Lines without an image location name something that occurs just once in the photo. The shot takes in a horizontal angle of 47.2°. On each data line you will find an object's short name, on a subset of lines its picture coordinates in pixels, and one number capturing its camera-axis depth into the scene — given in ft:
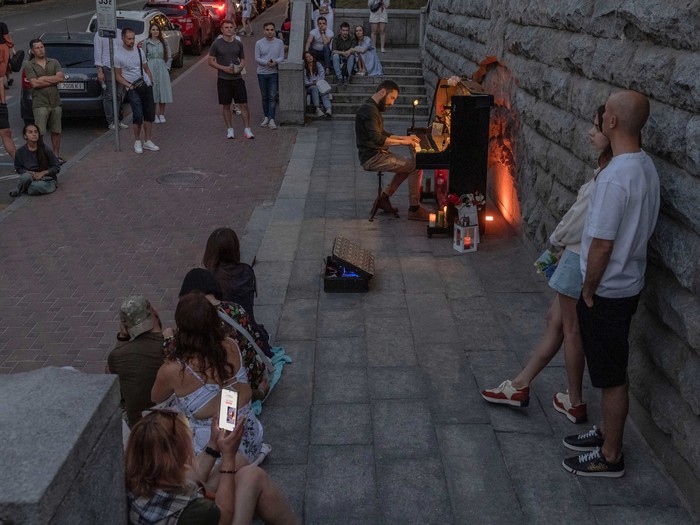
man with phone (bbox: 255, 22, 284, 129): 52.47
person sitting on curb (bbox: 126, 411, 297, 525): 10.46
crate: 25.48
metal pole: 44.87
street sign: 44.01
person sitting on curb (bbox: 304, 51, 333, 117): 56.08
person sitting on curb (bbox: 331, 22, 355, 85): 58.75
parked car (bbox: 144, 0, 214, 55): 90.68
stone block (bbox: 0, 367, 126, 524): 7.25
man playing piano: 32.30
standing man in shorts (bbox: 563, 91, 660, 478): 14.35
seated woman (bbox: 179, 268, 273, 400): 17.48
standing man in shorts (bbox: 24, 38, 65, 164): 42.11
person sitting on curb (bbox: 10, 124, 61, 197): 37.76
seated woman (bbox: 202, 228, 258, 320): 19.92
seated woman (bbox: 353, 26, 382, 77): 59.21
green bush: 86.58
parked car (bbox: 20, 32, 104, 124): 52.26
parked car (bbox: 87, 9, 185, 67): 67.89
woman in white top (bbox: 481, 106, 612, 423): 16.71
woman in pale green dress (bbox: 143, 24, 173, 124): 52.17
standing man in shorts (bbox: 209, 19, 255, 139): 48.78
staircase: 56.65
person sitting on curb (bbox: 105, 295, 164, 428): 16.78
